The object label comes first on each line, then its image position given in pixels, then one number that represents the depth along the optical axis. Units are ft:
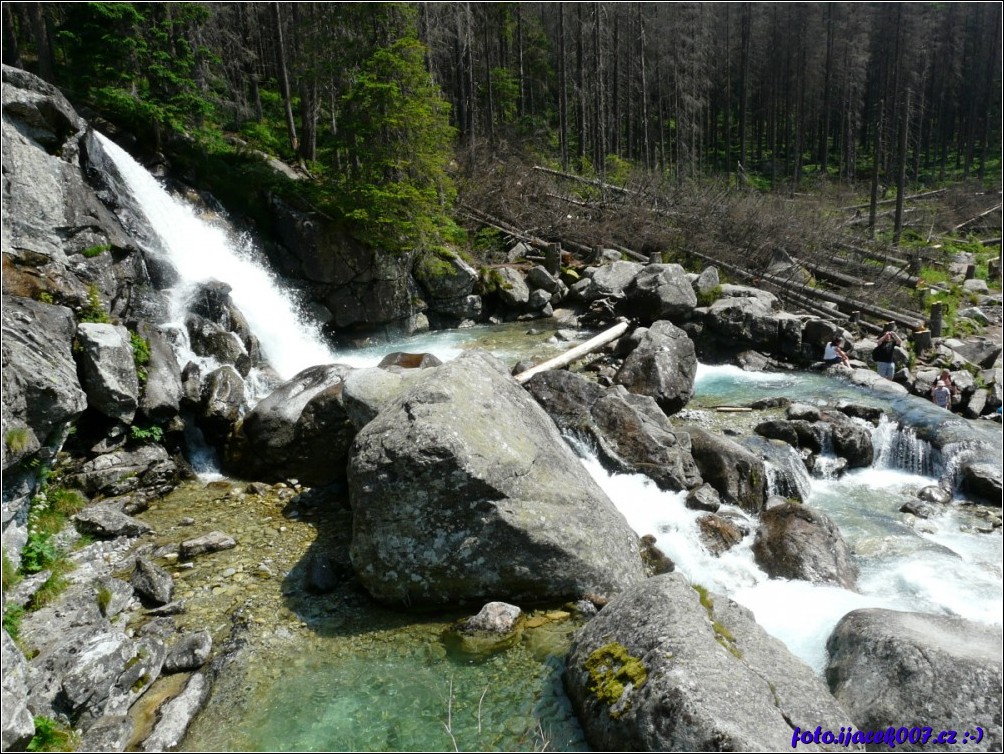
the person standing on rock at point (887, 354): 54.80
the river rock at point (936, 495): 37.22
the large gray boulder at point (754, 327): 59.67
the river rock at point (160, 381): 35.83
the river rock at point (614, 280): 67.77
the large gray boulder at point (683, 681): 15.44
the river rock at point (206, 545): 28.14
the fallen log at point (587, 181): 91.88
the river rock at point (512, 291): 71.61
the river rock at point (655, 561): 28.09
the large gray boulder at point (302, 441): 35.37
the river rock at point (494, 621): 22.67
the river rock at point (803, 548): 28.40
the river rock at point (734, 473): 34.99
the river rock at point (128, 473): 32.58
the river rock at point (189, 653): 21.33
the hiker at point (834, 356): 56.37
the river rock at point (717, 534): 30.48
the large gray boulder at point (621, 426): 35.83
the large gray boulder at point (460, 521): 23.71
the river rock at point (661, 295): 62.54
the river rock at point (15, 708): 16.61
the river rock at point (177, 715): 18.15
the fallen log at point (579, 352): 44.50
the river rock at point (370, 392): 31.19
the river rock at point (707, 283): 67.00
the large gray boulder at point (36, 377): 24.06
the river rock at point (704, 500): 33.24
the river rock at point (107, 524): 28.86
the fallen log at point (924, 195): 129.69
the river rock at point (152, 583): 24.77
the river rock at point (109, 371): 32.94
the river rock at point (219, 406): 37.88
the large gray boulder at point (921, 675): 17.38
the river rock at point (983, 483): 37.37
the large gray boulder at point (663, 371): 46.14
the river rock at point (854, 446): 41.96
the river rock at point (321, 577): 25.71
